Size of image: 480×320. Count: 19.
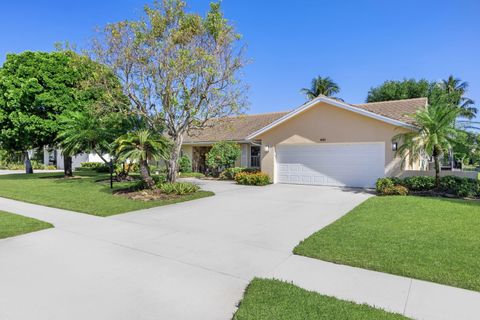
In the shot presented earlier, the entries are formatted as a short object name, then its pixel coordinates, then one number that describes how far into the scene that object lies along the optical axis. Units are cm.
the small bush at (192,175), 2106
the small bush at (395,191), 1179
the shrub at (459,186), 1105
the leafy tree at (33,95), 1691
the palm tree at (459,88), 3881
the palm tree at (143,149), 1148
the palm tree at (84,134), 1580
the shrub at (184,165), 2234
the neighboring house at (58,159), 3228
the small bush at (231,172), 1888
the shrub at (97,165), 2528
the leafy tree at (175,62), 1230
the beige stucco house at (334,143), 1380
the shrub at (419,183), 1199
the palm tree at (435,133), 1105
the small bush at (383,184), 1208
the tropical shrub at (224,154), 1938
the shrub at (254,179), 1590
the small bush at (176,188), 1169
